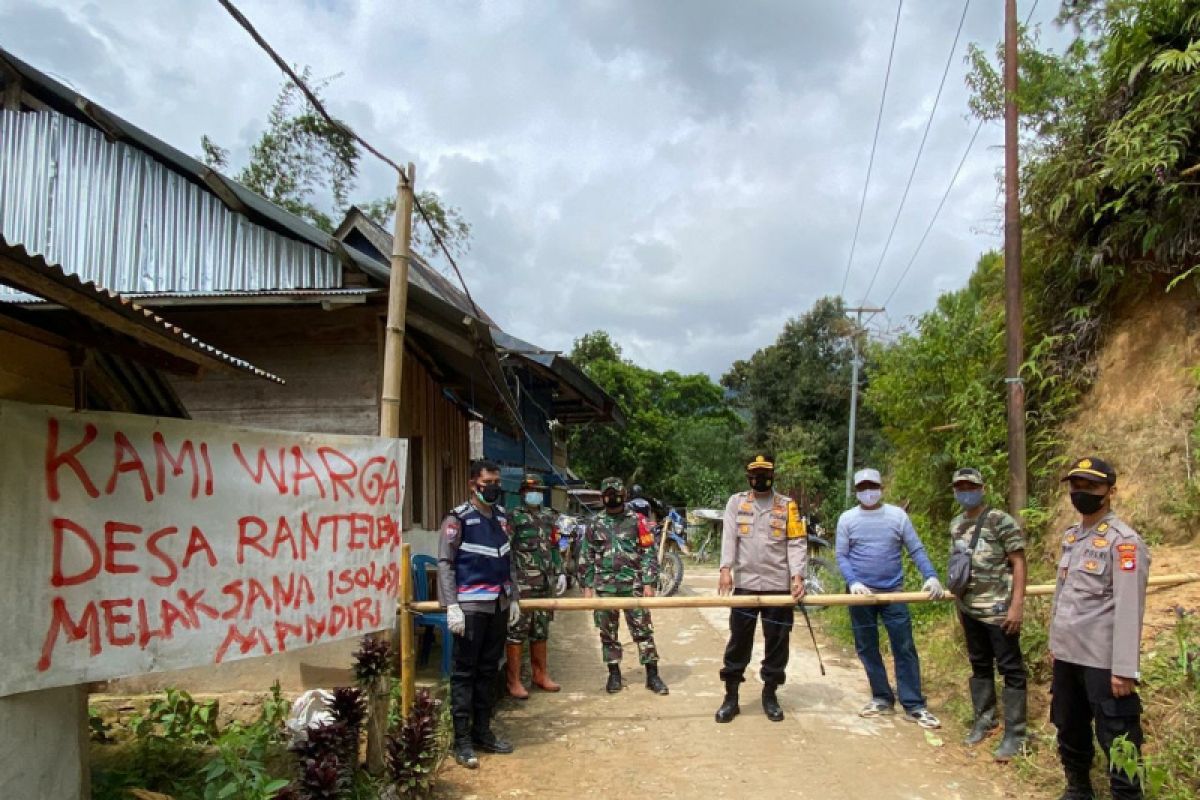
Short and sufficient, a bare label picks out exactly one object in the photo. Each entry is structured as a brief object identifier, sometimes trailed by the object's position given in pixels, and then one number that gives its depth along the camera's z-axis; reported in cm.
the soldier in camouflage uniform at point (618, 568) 668
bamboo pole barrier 498
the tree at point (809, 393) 2850
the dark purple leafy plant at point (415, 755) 421
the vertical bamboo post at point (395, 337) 443
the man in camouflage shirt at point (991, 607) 485
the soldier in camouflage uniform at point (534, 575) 657
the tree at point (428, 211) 2239
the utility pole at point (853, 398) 2012
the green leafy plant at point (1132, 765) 349
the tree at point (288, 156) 2033
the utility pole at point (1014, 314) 628
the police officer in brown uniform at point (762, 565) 559
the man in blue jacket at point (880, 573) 562
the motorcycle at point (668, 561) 1292
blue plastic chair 623
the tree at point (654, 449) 3066
